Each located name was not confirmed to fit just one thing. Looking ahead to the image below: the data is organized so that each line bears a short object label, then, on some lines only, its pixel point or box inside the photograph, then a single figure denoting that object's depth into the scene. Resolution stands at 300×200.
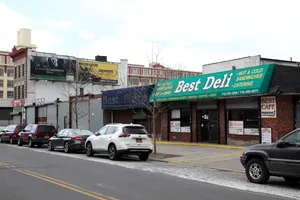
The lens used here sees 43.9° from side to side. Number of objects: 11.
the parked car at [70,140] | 21.16
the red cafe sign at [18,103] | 54.48
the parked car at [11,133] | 31.14
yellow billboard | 56.94
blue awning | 26.45
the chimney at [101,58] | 60.31
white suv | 16.64
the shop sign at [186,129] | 24.38
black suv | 9.48
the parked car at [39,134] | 26.30
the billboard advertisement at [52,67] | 53.16
